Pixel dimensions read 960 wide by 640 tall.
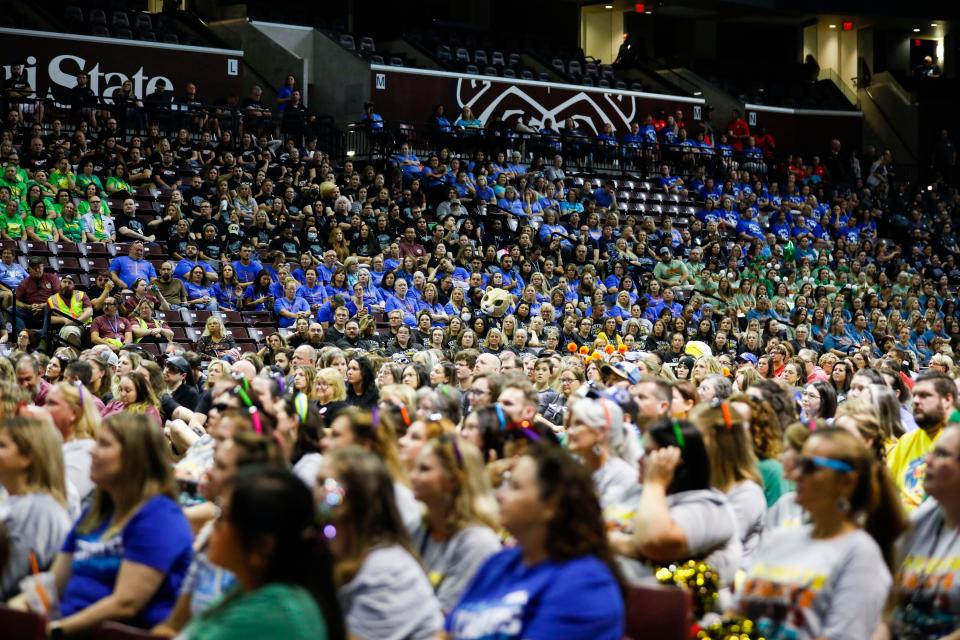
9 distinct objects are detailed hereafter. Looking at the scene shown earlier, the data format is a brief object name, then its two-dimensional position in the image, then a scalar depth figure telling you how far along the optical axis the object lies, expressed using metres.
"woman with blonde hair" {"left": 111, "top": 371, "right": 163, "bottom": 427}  7.89
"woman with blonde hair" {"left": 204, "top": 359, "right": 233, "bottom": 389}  9.45
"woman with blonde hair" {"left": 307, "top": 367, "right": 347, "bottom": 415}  8.37
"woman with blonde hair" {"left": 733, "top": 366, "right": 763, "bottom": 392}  10.15
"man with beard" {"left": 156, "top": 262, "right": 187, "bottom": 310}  14.45
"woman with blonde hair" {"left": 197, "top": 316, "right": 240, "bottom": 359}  13.34
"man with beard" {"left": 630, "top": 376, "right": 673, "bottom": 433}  6.31
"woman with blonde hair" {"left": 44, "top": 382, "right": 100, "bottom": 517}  6.15
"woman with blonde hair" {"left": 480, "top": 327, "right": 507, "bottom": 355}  14.16
